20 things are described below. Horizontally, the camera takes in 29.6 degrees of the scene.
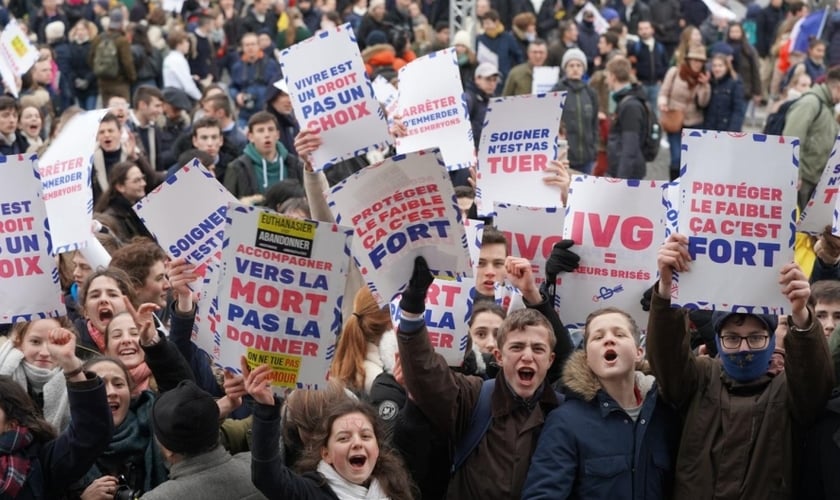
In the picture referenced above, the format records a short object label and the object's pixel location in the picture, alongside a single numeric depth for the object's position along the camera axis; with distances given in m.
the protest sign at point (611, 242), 8.06
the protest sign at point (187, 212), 8.31
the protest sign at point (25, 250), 7.41
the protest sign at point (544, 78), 17.55
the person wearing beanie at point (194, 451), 6.10
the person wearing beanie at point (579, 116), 16.98
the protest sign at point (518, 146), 9.90
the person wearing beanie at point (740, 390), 6.43
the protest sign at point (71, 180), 9.31
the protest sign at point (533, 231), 8.77
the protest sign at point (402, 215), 6.80
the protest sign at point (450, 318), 7.78
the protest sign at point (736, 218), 6.56
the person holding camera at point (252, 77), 19.64
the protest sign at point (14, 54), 15.28
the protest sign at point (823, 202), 7.98
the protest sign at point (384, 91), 13.60
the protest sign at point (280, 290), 6.30
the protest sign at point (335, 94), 9.51
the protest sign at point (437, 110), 10.78
